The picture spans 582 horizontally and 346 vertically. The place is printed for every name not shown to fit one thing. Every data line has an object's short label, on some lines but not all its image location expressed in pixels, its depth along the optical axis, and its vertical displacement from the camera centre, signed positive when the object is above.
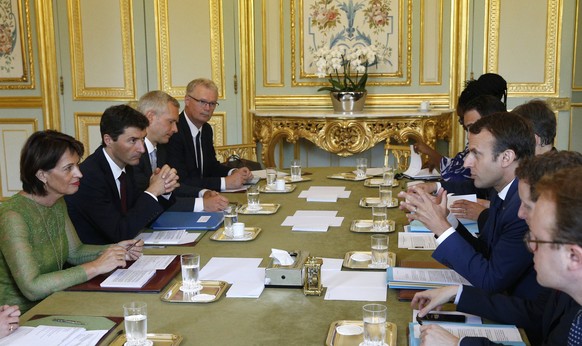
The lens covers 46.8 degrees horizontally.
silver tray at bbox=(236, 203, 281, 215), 3.21 -0.64
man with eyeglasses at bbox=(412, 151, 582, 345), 1.46 -0.60
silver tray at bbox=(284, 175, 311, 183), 4.09 -0.63
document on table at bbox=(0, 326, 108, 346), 1.71 -0.66
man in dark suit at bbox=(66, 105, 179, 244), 2.85 -0.48
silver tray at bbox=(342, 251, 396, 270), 2.31 -0.66
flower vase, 5.80 -0.22
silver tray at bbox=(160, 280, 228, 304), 2.01 -0.66
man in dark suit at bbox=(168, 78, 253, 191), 4.18 -0.41
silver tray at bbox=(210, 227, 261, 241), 2.73 -0.65
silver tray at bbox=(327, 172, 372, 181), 4.12 -0.63
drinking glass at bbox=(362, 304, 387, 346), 1.65 -0.61
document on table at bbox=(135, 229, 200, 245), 2.68 -0.65
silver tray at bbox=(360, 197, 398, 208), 3.33 -0.64
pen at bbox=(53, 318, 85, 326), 1.83 -0.65
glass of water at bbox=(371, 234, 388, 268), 2.35 -0.61
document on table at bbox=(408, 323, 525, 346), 1.70 -0.68
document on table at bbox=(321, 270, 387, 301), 2.04 -0.66
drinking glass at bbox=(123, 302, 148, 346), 1.69 -0.61
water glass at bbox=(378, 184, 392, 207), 3.34 -0.60
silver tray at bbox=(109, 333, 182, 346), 1.70 -0.66
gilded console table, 5.71 -0.46
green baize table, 1.76 -0.67
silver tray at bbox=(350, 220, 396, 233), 2.82 -0.65
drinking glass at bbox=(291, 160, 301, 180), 4.14 -0.58
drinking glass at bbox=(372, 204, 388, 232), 2.86 -0.61
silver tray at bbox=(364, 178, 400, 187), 3.93 -0.64
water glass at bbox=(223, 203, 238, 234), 2.78 -0.59
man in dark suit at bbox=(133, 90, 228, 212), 3.64 -0.29
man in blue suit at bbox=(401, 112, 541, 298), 2.03 -0.47
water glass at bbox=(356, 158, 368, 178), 4.19 -0.58
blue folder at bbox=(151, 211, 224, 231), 2.93 -0.64
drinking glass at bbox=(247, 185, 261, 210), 3.29 -0.60
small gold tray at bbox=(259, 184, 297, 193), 3.76 -0.64
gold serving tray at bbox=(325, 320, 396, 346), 1.69 -0.67
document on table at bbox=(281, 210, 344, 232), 2.88 -0.65
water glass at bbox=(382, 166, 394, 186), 3.79 -0.58
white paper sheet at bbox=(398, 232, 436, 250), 2.57 -0.66
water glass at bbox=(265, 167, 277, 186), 3.88 -0.59
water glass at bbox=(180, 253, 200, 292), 2.11 -0.61
